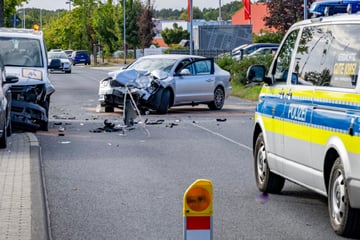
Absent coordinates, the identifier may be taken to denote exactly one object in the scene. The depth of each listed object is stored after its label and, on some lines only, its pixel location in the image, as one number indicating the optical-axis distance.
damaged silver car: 25.98
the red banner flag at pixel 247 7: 61.82
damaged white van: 20.19
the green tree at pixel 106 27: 97.78
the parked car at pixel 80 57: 93.25
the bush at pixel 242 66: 37.50
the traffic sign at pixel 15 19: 49.47
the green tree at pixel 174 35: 117.19
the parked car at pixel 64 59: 62.95
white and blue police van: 9.12
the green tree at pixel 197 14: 186.12
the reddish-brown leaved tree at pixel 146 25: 90.19
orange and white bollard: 5.84
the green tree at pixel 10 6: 50.08
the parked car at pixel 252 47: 54.55
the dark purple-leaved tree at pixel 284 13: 58.93
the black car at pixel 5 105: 17.02
